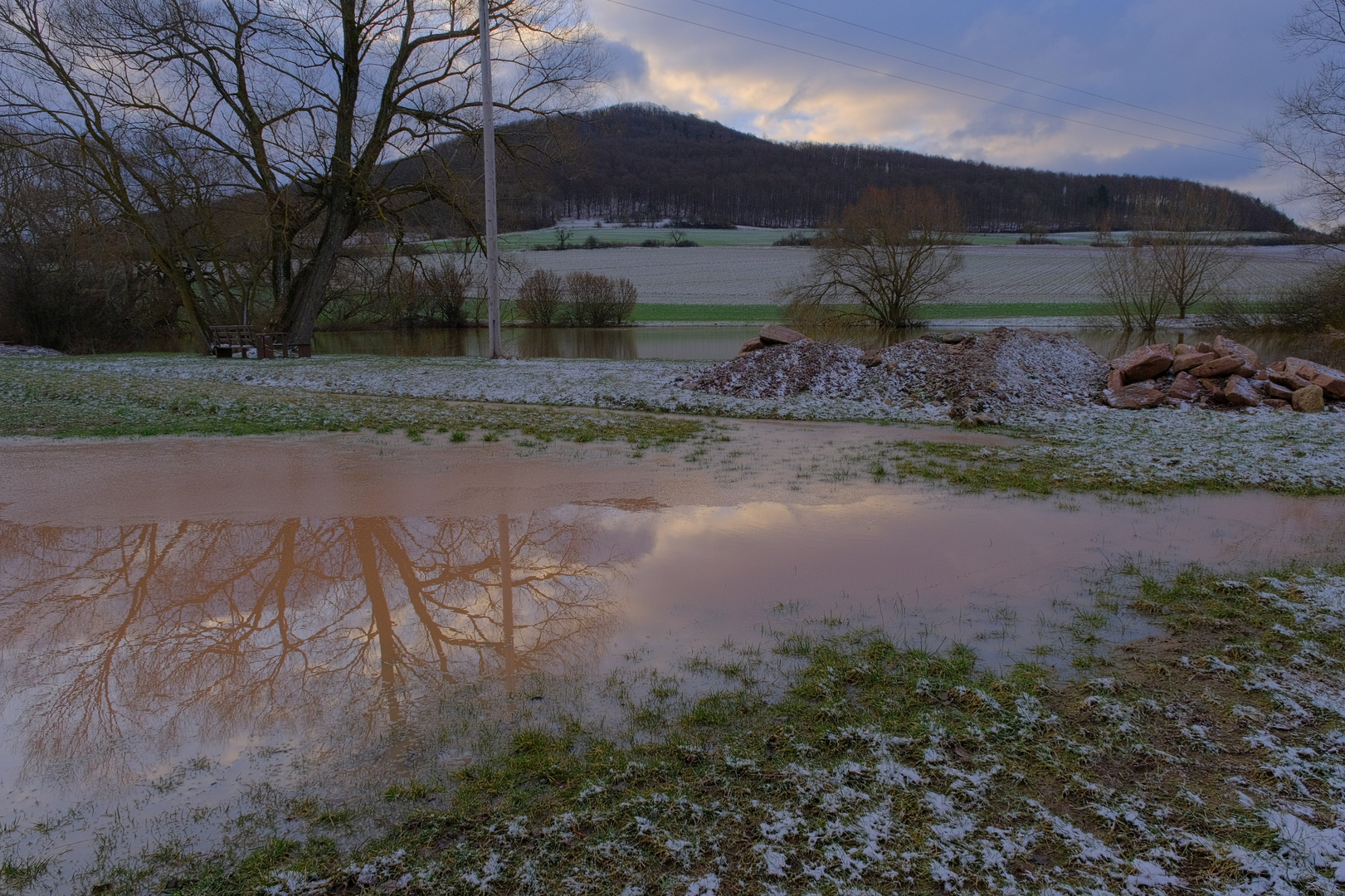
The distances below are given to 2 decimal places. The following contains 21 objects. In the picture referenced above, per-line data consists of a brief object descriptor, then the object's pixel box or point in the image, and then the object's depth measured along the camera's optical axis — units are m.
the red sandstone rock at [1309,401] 14.55
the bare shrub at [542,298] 45.84
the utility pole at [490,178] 21.00
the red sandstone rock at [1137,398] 15.36
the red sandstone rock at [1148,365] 16.28
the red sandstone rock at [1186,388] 15.34
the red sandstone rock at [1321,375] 15.07
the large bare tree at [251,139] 21.36
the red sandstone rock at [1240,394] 14.85
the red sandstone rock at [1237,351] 16.58
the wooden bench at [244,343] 23.48
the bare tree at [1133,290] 42.00
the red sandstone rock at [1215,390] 15.13
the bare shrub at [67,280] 26.25
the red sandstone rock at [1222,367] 15.53
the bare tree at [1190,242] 42.09
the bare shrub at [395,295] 24.64
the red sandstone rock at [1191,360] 16.08
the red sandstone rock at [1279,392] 15.07
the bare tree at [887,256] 41.69
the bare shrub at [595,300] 46.97
